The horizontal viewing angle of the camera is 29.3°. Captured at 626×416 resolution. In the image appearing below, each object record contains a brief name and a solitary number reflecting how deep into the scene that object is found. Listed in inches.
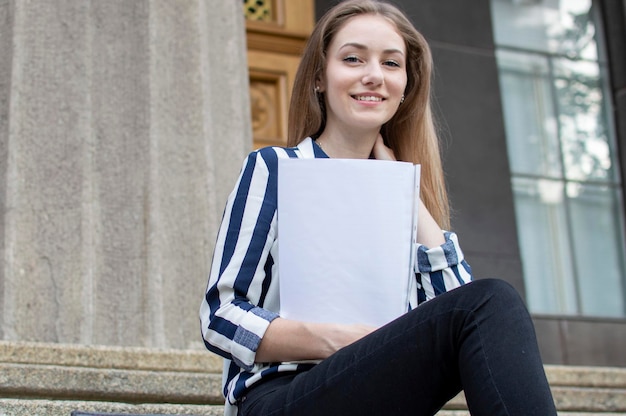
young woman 91.5
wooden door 287.6
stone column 163.2
